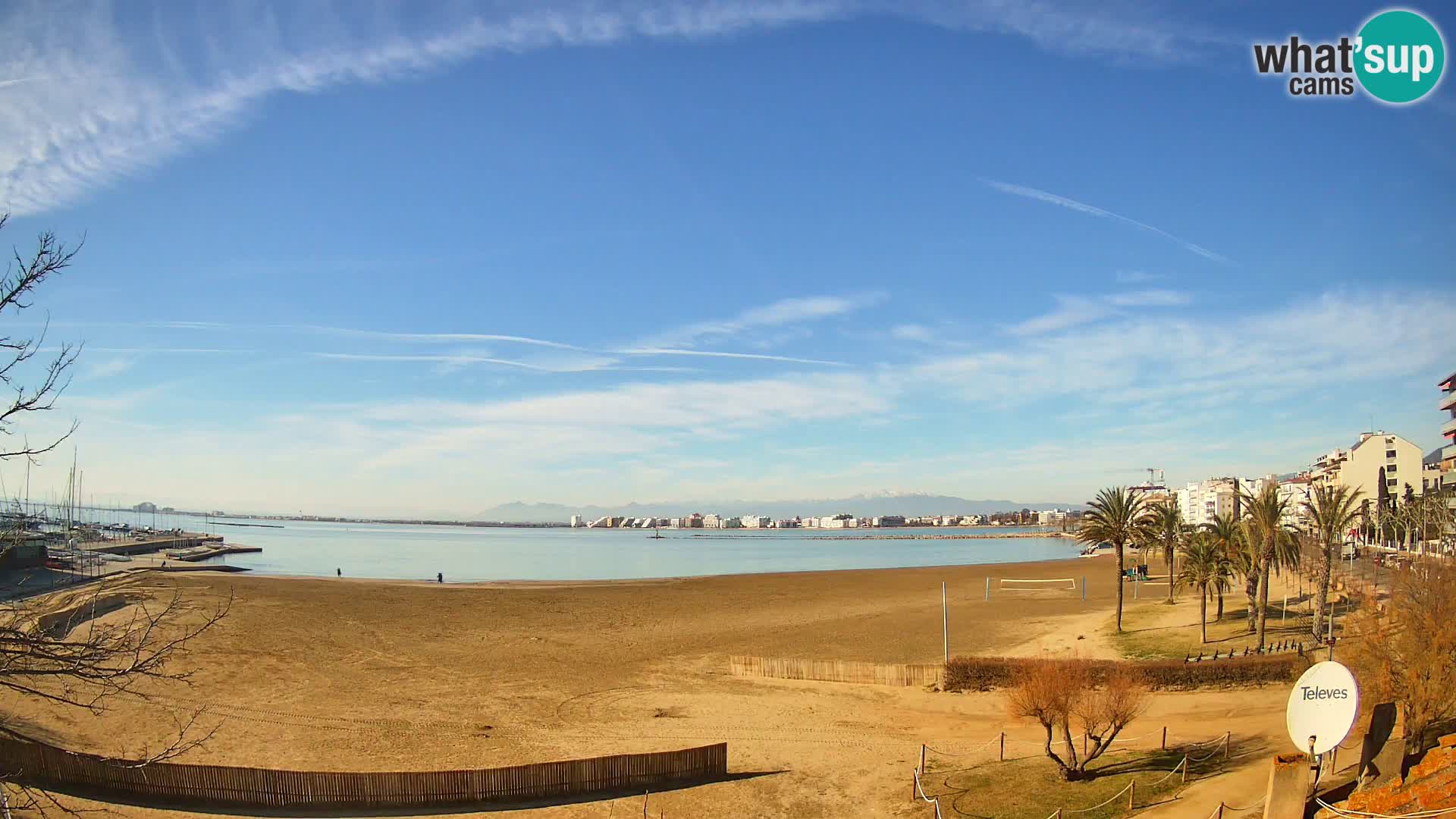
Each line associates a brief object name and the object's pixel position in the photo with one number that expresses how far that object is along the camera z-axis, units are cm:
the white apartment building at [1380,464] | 10400
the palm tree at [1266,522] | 3706
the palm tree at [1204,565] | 3959
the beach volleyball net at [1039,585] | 7412
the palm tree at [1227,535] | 4253
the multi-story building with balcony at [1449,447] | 7819
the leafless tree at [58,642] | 706
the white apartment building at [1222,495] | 18022
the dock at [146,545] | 12469
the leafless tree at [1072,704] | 2162
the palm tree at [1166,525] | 5514
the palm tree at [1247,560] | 3884
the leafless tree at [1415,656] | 1820
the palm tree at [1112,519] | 4331
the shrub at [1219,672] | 2933
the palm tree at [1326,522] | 3288
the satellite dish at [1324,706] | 1469
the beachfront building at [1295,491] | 13905
